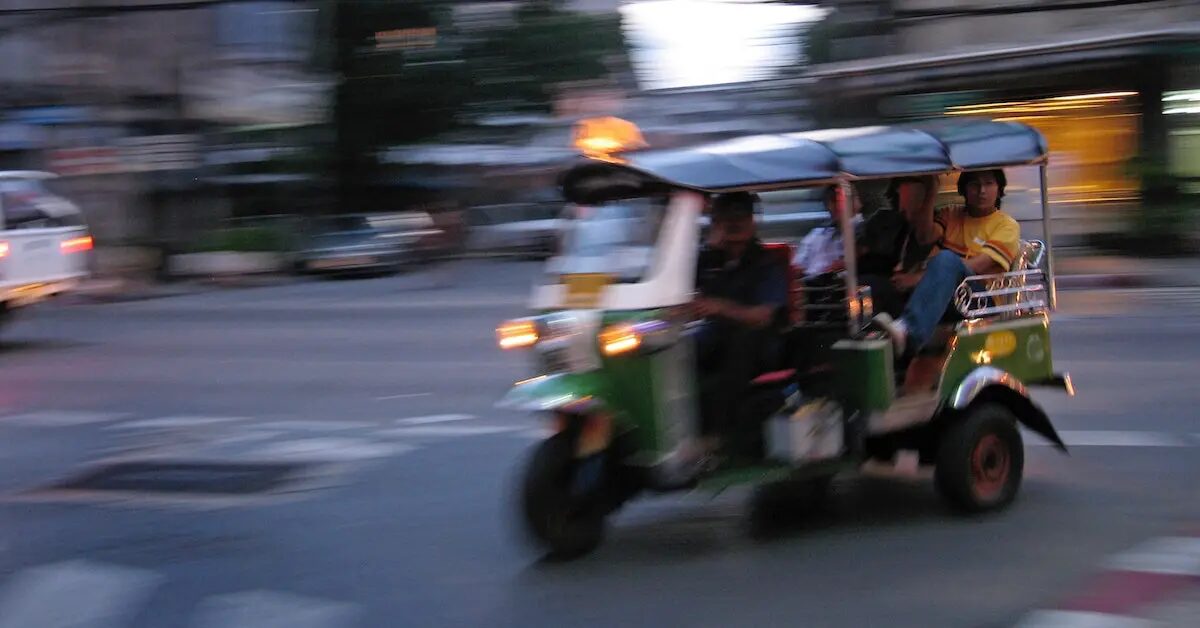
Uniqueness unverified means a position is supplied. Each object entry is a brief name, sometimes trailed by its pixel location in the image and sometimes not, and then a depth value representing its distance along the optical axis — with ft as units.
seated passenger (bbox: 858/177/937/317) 23.45
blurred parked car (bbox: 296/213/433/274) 84.07
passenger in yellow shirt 22.22
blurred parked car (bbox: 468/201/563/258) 94.48
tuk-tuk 19.92
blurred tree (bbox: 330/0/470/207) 114.21
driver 20.81
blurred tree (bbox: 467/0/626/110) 120.57
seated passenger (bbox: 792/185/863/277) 23.23
